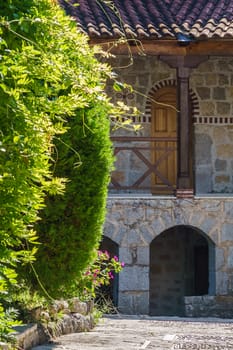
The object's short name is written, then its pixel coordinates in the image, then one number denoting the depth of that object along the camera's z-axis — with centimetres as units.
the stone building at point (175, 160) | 1859
